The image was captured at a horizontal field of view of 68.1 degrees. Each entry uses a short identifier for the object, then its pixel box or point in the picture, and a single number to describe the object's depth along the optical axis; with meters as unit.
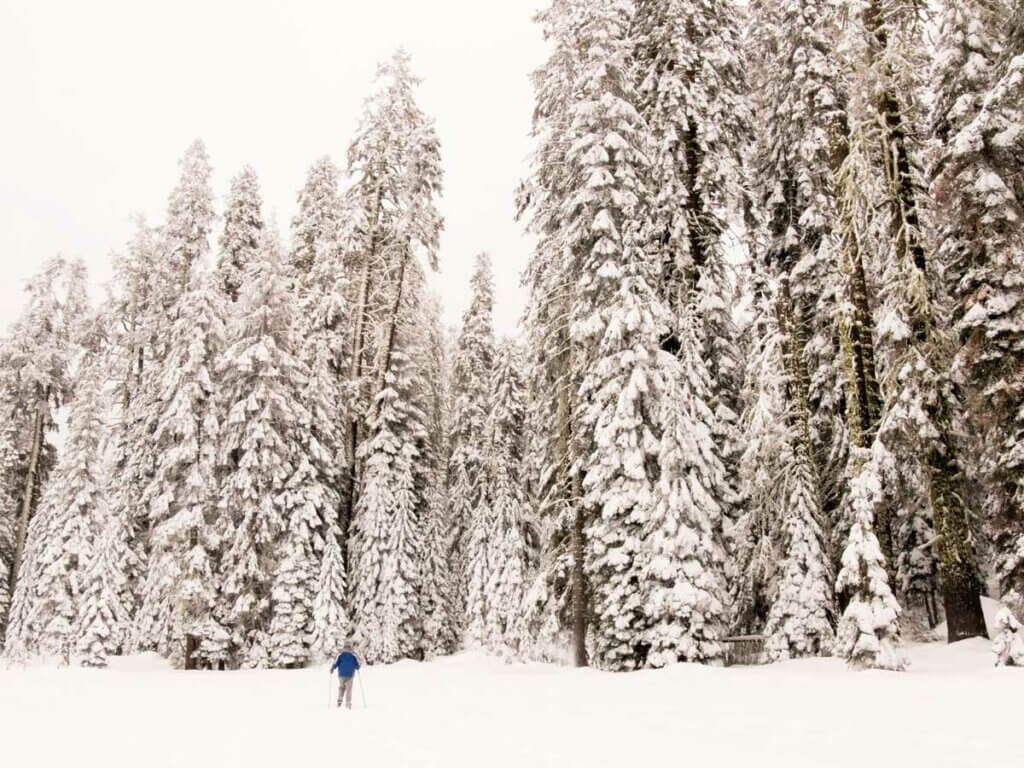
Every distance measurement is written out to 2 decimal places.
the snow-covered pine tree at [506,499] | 29.16
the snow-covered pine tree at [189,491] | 25.73
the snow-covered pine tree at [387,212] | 30.66
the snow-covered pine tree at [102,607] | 26.17
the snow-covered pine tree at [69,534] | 29.02
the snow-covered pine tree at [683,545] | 17.70
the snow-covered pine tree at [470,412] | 39.03
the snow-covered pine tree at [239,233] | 32.00
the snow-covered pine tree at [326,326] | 29.23
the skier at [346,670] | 14.62
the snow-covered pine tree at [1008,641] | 13.30
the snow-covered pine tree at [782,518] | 18.86
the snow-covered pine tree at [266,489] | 26.08
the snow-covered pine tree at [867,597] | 14.95
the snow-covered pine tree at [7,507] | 36.25
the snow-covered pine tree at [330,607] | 25.81
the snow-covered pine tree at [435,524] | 32.69
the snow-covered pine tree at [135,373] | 31.25
